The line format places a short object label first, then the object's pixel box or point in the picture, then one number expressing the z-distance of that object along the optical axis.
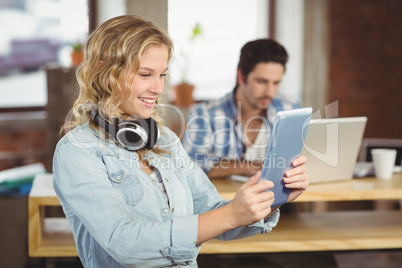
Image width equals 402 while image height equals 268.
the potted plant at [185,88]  4.13
